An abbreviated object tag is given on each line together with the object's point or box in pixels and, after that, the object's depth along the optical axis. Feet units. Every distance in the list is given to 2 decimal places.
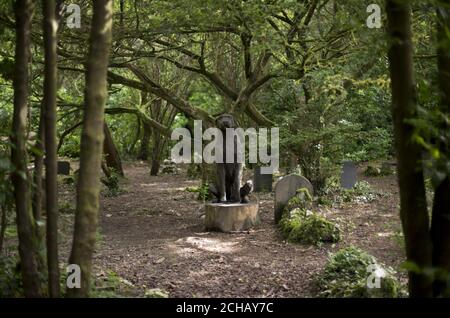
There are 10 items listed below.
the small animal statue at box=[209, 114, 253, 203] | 31.79
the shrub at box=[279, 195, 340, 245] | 27.27
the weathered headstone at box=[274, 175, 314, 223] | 33.27
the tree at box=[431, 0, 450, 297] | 11.66
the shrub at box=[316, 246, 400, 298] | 16.25
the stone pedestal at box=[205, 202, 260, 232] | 30.94
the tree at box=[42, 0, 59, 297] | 13.30
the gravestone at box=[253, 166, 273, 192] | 49.24
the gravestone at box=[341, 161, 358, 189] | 46.03
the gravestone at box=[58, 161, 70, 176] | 57.28
